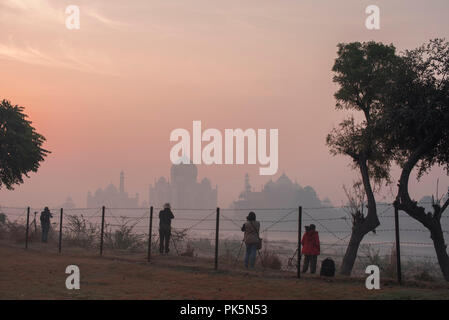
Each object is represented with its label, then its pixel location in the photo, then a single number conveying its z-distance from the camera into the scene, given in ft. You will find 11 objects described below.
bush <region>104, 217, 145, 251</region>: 92.12
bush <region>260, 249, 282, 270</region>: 69.26
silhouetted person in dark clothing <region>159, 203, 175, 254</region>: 72.33
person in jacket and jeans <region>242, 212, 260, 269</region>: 58.49
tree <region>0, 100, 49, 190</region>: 112.37
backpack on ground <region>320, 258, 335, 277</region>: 51.31
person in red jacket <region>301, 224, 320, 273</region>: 56.39
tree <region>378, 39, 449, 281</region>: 60.85
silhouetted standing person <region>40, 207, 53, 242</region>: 94.17
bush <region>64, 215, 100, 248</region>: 95.30
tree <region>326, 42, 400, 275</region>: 70.44
